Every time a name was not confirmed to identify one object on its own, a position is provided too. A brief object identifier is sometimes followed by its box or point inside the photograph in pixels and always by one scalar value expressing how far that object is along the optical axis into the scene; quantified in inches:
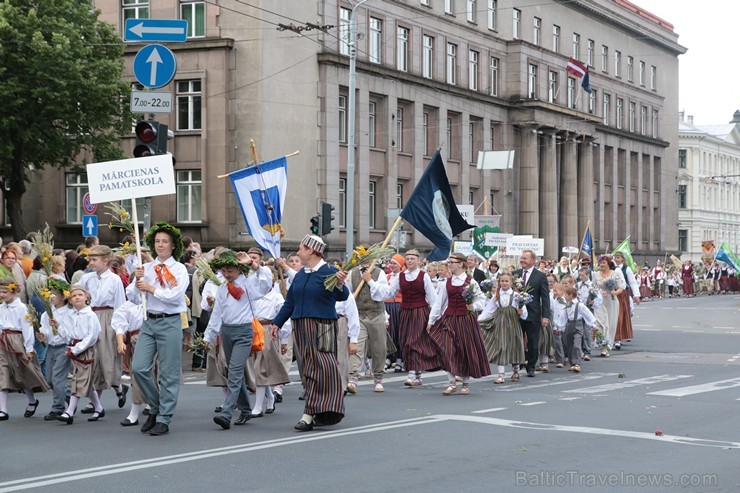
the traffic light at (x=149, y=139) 593.6
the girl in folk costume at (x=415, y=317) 682.8
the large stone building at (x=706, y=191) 4116.6
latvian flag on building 2068.3
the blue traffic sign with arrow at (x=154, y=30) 636.7
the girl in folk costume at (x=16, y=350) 540.1
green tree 1435.8
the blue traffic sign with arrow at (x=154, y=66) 633.6
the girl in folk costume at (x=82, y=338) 527.2
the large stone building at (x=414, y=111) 1686.8
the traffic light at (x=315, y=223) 1176.8
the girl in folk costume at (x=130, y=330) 488.1
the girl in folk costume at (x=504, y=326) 728.3
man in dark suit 757.9
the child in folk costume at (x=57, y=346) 530.9
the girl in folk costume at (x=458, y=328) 647.1
